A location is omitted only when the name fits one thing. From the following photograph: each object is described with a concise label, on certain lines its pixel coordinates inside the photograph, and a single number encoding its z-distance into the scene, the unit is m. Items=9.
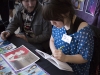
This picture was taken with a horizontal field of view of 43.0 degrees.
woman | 0.78
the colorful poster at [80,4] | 1.58
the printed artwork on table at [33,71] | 0.75
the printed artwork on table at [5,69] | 0.76
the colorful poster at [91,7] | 1.44
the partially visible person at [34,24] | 1.31
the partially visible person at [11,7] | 3.42
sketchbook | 0.79
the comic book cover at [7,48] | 0.97
